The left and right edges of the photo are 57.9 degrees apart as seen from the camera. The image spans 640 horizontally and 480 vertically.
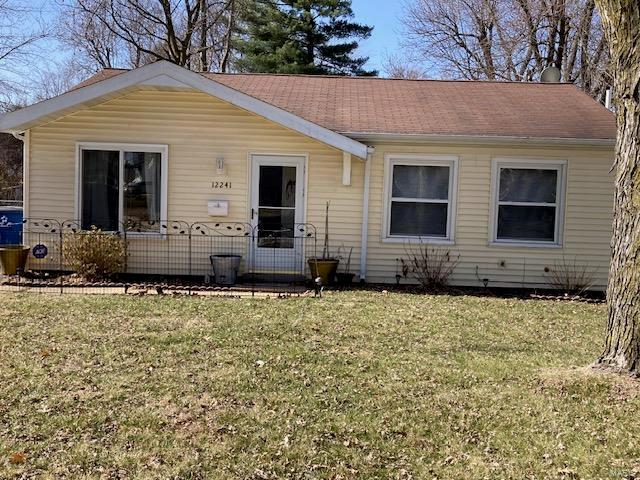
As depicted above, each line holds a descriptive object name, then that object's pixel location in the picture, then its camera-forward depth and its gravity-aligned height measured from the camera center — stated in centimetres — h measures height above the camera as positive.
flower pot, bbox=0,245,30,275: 949 -89
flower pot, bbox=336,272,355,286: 982 -105
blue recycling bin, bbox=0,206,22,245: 1075 -45
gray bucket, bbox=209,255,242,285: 954 -92
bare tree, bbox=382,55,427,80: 3035 +781
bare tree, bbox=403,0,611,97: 2262 +760
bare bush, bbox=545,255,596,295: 999 -89
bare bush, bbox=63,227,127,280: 923 -73
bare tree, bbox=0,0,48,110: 2286 +620
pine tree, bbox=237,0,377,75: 2619 +826
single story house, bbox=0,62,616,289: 983 +60
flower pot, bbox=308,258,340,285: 955 -86
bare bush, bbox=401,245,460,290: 993 -78
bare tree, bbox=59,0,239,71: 2398 +789
